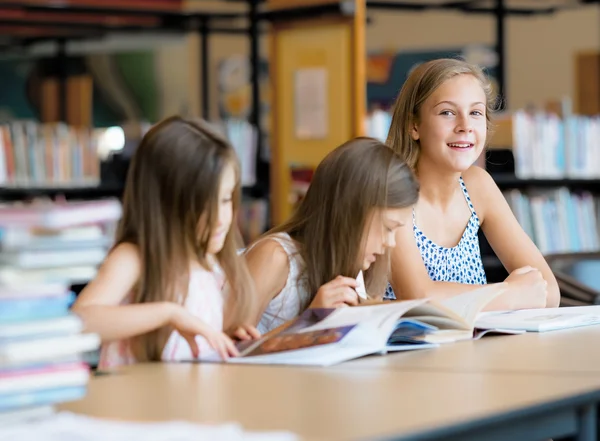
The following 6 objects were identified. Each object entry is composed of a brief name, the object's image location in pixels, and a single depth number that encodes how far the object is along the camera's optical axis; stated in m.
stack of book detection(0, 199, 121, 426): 2.16
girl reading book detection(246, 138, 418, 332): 3.42
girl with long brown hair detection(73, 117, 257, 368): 3.06
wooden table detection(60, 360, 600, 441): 2.09
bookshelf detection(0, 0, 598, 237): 5.21
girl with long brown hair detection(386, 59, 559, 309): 3.70
